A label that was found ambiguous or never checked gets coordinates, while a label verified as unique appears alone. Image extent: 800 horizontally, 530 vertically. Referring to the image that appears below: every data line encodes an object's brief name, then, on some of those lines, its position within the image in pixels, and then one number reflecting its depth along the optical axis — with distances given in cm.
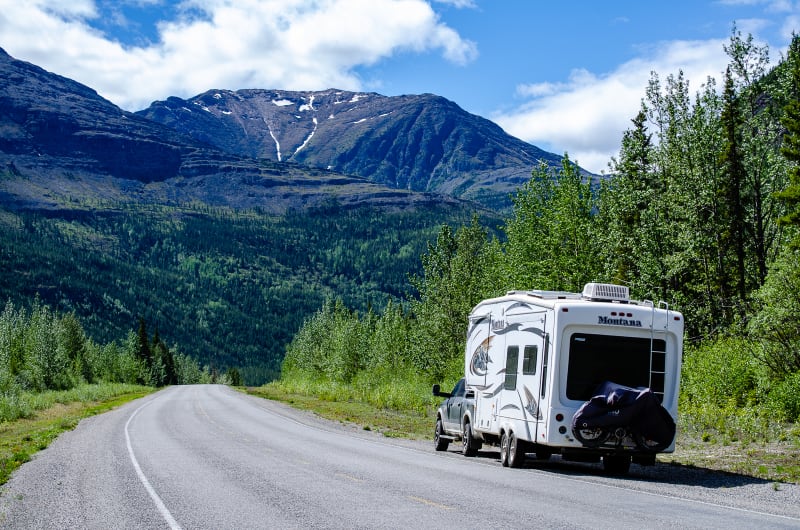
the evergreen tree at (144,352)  11775
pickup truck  2062
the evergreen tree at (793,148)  2981
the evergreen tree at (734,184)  3534
